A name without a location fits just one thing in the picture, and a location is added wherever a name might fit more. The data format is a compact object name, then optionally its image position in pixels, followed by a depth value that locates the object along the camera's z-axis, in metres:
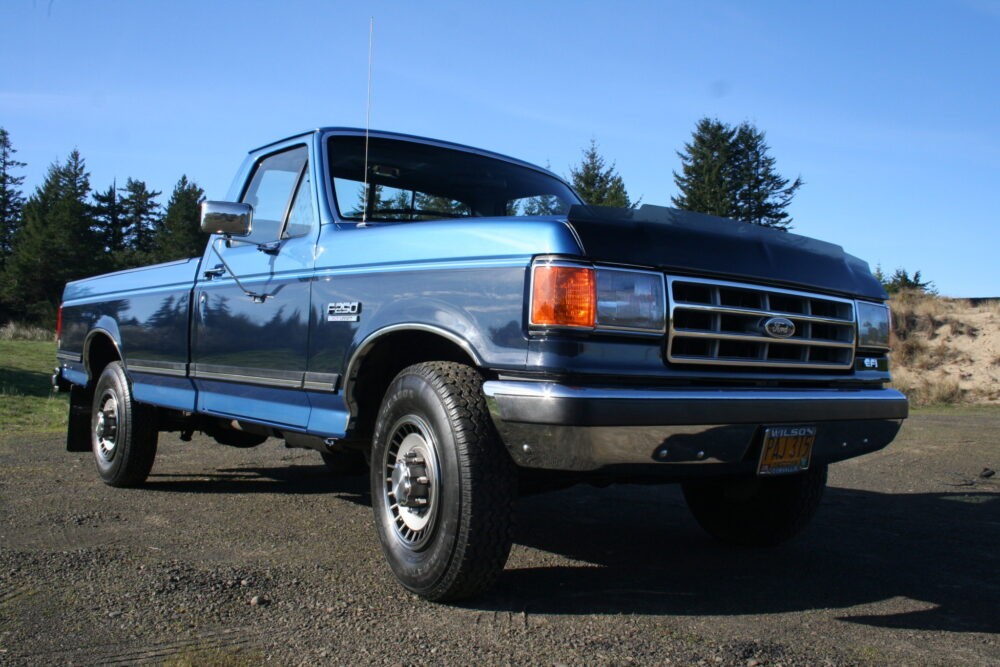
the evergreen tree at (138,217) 63.38
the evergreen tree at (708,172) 46.97
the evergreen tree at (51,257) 56.84
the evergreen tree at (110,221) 62.12
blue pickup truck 3.00
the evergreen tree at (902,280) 34.15
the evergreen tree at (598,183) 41.94
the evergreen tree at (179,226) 52.65
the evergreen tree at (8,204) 73.31
